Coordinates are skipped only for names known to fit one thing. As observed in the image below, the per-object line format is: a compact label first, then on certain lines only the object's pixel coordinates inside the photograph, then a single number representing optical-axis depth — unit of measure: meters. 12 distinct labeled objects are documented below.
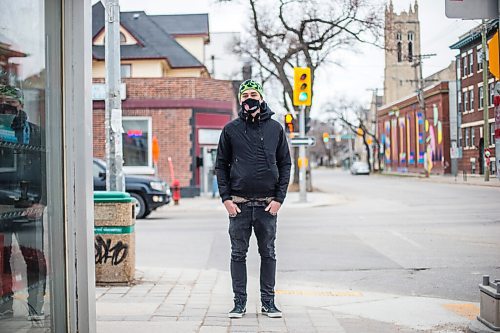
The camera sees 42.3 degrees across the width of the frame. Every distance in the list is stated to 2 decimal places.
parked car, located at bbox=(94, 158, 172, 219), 16.20
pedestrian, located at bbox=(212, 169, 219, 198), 25.66
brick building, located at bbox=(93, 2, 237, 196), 25.94
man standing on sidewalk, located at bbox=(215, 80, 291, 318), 5.14
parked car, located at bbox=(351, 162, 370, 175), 67.31
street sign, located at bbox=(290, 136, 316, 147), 21.25
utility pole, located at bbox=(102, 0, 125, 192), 7.61
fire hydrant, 22.72
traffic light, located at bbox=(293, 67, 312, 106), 19.56
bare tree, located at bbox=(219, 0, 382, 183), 17.22
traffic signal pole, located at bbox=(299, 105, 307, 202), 22.11
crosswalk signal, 21.25
